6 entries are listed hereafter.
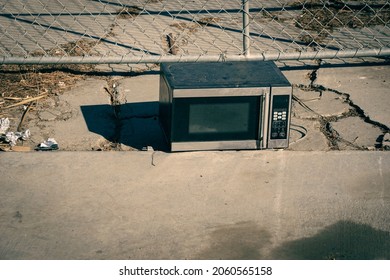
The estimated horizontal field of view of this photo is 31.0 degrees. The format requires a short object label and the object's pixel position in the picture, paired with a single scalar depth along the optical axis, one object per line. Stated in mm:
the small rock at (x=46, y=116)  5098
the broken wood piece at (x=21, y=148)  4668
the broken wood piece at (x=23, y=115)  4955
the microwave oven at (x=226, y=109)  4363
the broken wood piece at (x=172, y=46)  6226
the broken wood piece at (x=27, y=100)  5268
